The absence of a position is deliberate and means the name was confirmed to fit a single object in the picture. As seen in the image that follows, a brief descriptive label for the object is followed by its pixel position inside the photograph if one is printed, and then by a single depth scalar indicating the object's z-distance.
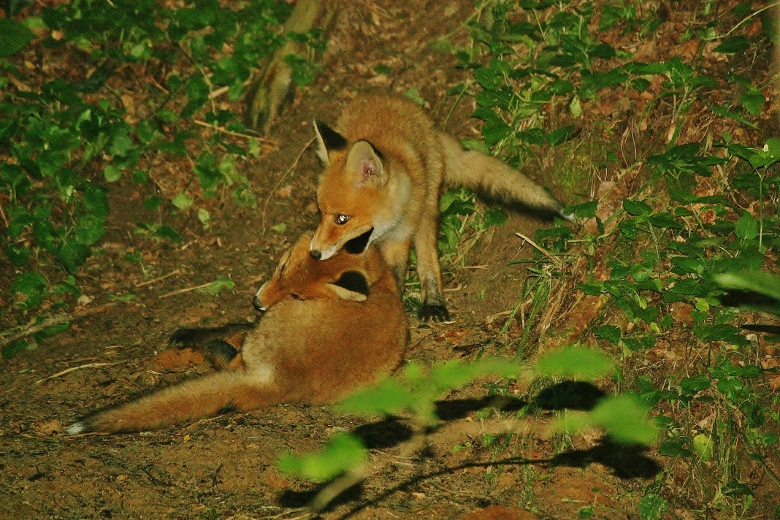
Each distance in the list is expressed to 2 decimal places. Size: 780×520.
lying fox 7.37
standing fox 9.93
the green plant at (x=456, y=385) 2.81
